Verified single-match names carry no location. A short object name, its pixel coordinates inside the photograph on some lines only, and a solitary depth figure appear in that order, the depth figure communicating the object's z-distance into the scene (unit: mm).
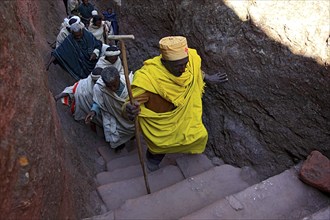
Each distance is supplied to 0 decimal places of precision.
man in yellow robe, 3525
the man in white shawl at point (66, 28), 6008
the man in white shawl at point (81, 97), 4816
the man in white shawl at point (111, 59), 5003
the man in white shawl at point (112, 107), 4086
